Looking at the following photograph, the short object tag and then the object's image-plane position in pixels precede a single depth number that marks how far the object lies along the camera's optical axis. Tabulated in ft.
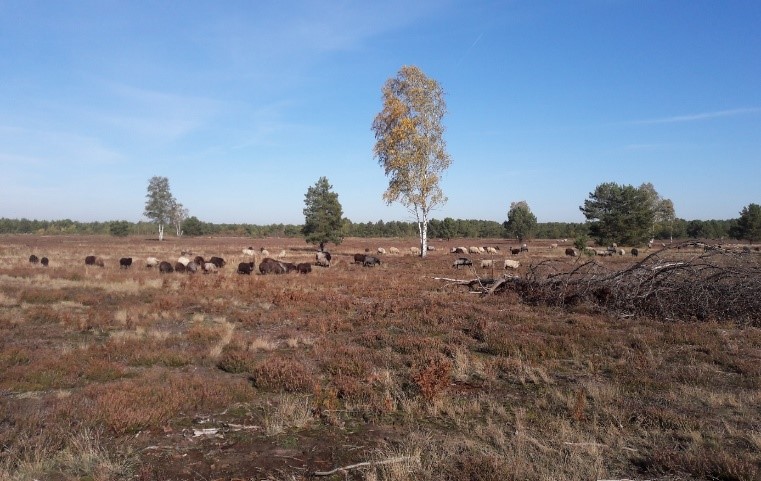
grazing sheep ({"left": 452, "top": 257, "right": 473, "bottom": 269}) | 93.20
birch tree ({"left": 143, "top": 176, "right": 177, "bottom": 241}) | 242.99
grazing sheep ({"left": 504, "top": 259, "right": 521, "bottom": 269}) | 87.07
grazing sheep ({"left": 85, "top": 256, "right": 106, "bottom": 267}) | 94.17
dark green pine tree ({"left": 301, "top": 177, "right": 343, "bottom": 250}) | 143.54
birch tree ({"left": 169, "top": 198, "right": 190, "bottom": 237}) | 256.27
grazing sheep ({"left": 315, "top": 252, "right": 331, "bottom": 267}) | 101.35
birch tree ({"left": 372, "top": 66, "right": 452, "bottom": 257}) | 112.37
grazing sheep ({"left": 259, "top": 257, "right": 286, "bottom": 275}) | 82.69
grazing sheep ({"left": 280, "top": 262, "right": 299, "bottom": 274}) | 84.05
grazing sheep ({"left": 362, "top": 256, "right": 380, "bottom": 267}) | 99.91
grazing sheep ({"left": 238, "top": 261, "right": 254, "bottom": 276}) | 81.13
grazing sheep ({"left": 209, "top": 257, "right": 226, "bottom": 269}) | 92.68
